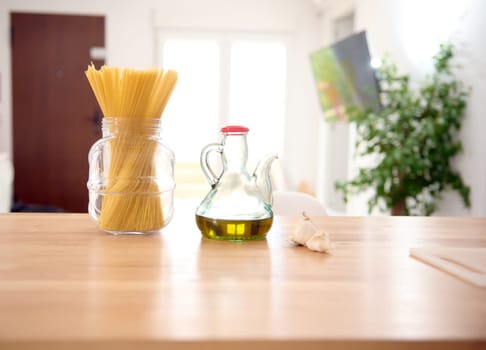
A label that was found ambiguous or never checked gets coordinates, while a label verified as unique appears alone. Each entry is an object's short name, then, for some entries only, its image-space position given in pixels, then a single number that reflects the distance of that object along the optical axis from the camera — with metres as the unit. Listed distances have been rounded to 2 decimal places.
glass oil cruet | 0.82
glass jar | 0.84
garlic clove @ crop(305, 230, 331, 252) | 0.78
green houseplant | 2.38
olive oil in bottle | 0.82
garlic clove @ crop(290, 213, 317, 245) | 0.81
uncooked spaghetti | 0.82
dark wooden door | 5.09
